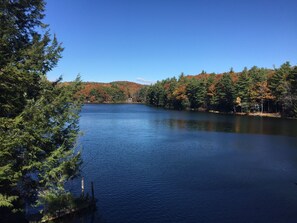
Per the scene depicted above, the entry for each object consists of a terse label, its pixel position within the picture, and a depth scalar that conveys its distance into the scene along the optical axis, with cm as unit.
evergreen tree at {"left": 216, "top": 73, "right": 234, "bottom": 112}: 9612
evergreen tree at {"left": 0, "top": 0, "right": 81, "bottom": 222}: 1211
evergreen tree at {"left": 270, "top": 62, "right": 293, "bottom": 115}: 7676
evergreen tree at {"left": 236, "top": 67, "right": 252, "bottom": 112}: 9144
